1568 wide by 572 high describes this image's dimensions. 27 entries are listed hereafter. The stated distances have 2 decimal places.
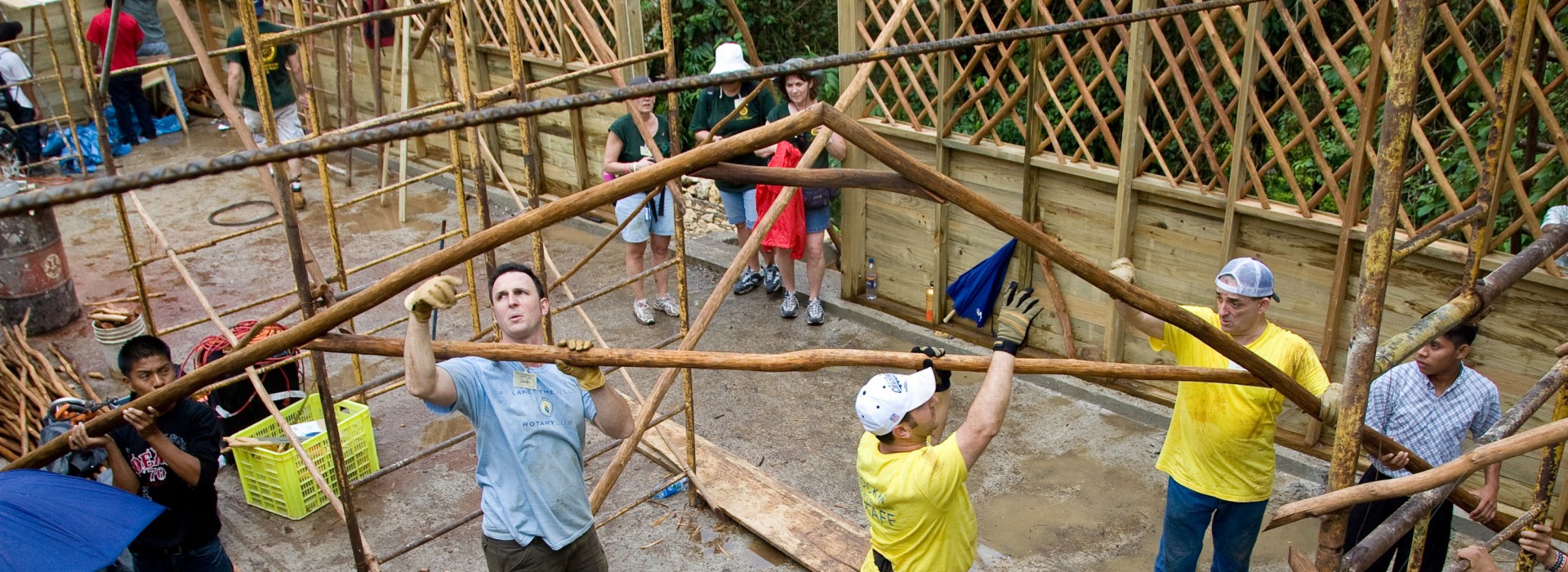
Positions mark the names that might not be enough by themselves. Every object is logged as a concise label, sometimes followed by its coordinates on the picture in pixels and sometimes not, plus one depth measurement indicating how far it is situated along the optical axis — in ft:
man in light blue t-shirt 10.97
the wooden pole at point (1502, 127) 9.25
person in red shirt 33.27
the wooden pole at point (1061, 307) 12.59
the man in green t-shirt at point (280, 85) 28.66
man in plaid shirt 12.15
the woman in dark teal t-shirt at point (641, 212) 21.30
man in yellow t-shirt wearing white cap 10.06
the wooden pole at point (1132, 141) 17.57
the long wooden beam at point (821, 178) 8.91
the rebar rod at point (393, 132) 5.44
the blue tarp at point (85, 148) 34.40
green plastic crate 16.44
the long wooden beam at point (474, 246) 7.79
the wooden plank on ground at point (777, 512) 15.33
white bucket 20.03
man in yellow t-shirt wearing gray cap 12.32
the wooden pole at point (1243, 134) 16.10
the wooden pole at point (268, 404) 15.37
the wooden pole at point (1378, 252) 7.78
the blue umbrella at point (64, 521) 9.95
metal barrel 21.97
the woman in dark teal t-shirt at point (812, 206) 20.74
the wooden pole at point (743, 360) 8.89
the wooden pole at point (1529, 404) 9.82
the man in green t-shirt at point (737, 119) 21.47
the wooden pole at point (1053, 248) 8.54
